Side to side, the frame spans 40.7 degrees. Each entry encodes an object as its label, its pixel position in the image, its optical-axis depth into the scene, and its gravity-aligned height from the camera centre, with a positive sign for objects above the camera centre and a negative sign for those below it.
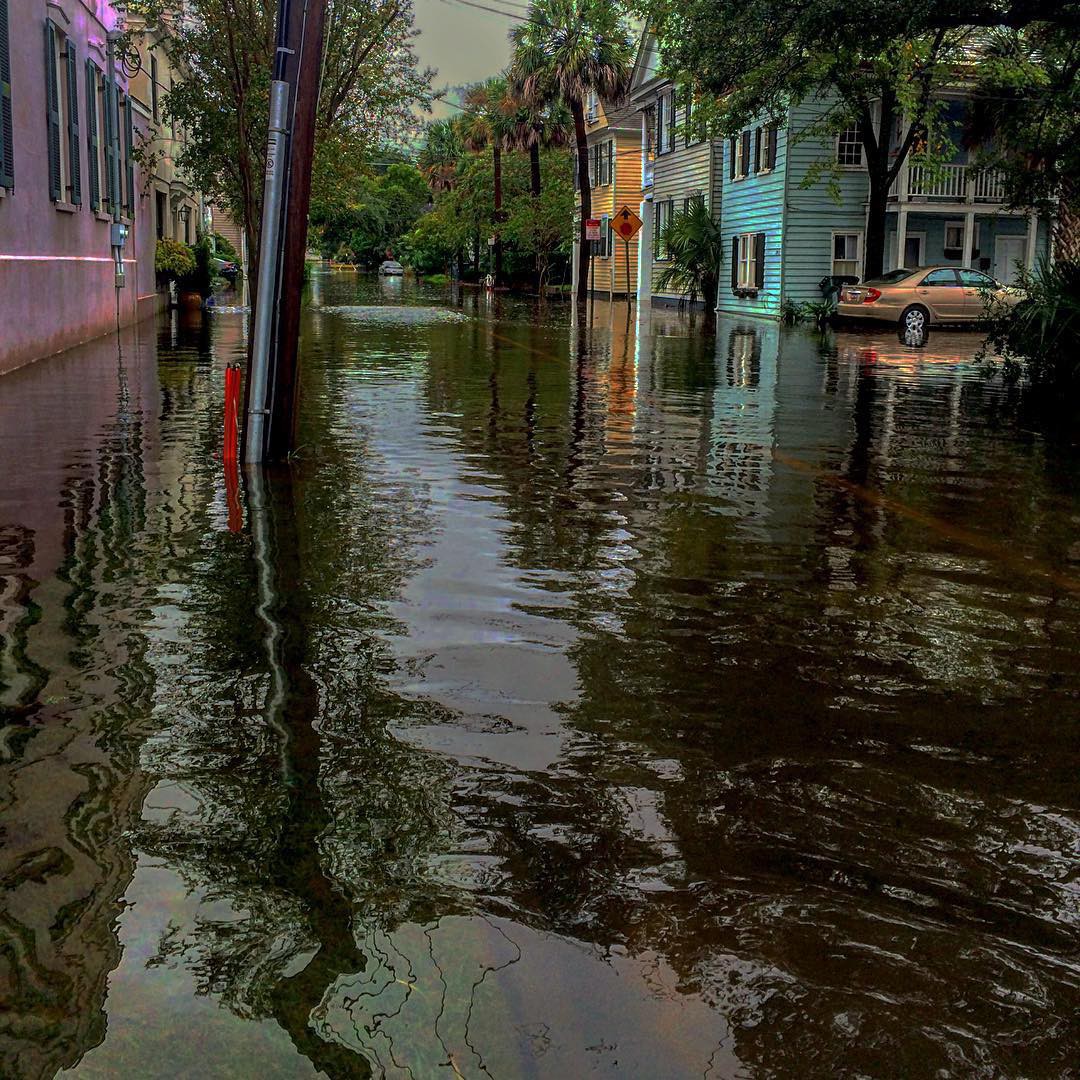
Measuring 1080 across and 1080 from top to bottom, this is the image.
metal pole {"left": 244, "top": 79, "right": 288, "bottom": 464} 10.59 -0.03
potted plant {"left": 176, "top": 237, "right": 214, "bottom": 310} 37.81 -0.22
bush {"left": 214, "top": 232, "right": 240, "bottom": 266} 69.25 +1.23
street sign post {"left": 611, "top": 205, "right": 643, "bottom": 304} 42.44 +1.76
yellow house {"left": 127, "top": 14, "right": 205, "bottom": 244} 37.94 +3.55
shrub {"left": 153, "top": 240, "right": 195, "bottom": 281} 37.56 +0.39
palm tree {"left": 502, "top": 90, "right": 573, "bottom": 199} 57.59 +6.35
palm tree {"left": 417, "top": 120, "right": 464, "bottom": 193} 98.69 +8.45
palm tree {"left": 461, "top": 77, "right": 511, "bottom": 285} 64.69 +7.00
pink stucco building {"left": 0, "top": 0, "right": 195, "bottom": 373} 18.77 +1.41
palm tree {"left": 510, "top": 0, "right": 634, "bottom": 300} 51.66 +8.01
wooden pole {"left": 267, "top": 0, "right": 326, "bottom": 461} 10.55 +0.51
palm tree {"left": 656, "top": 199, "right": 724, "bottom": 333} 44.19 +1.06
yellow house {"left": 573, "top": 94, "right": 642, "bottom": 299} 59.22 +4.26
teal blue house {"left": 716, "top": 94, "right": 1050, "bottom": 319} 38.28 +1.83
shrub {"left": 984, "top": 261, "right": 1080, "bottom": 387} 16.70 -0.39
